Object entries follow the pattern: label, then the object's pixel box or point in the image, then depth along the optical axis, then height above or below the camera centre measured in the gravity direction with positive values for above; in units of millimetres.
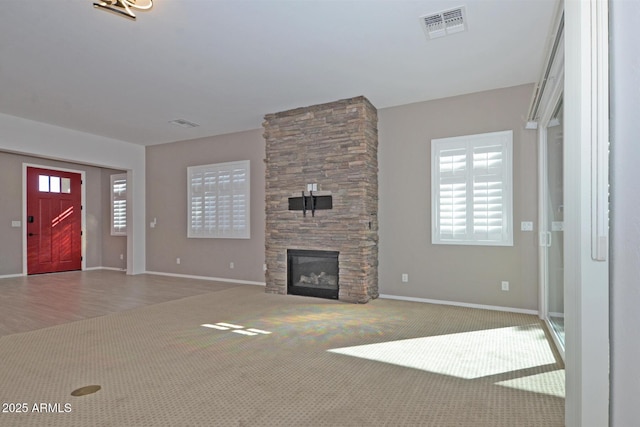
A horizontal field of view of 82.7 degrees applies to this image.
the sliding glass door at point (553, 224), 3312 -123
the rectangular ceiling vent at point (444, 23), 3234 +1763
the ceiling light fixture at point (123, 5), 2873 +1685
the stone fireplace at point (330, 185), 5289 +431
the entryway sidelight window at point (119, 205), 8984 +214
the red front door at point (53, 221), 8055 -173
